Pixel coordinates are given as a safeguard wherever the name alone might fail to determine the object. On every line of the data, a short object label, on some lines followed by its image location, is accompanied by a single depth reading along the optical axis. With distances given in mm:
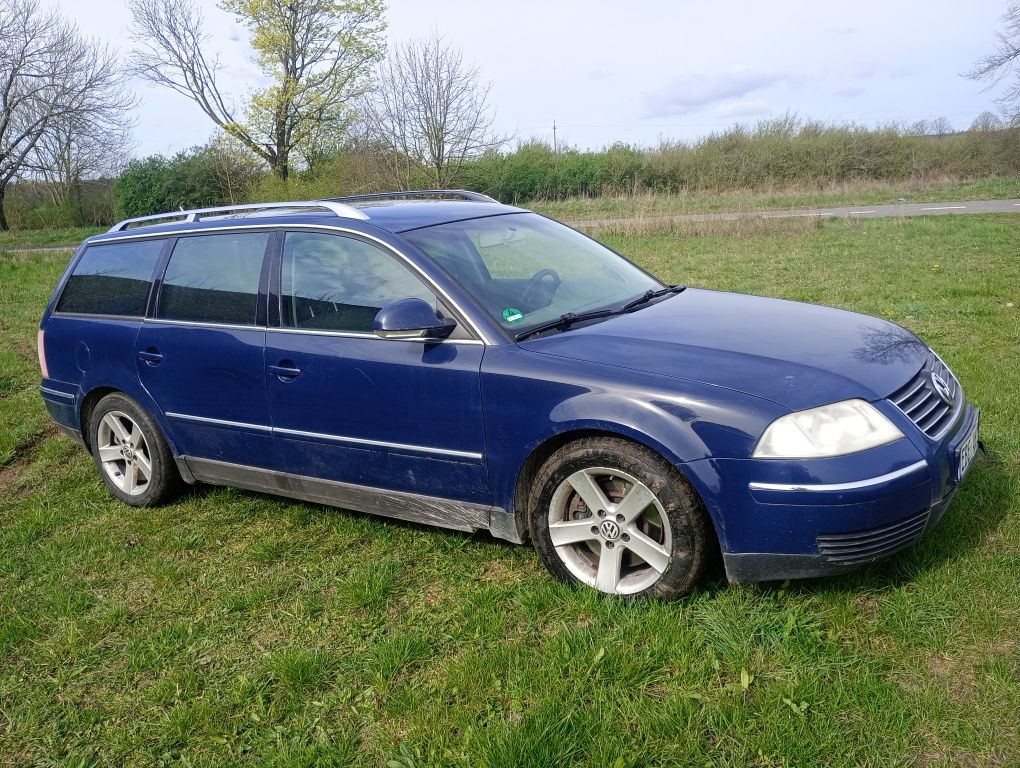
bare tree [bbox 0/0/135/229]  36406
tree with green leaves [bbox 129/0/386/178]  33031
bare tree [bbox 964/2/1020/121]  22903
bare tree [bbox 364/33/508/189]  22141
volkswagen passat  2998
